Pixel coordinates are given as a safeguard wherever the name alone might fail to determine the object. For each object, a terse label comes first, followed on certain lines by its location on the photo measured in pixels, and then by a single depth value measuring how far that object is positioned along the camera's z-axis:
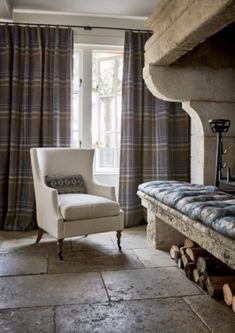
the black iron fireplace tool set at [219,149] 2.94
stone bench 1.90
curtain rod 4.14
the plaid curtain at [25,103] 4.12
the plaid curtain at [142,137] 4.32
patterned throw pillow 3.66
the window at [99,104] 4.48
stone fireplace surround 3.48
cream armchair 3.17
